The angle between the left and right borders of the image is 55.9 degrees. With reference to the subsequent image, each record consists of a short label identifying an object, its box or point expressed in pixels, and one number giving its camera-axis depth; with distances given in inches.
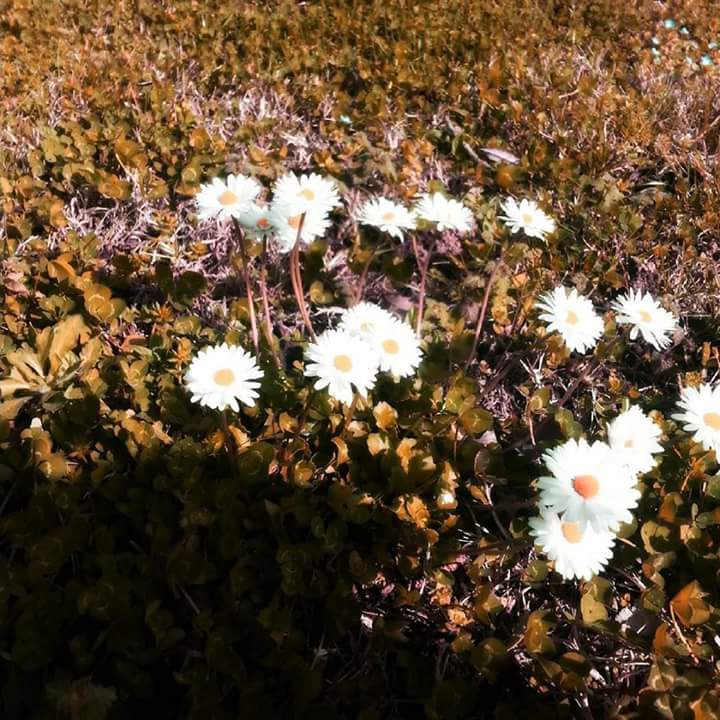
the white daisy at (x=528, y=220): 12.0
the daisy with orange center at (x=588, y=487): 8.6
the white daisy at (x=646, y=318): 11.2
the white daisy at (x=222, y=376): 9.3
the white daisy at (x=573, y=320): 10.8
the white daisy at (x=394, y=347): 9.9
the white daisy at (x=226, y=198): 10.6
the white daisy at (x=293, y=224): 10.8
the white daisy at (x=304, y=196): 10.9
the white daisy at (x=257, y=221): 11.1
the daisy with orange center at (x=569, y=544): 9.0
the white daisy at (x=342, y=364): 9.3
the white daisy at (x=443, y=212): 11.6
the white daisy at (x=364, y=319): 10.2
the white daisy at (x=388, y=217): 11.3
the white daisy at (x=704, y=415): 10.1
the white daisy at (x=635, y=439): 9.8
